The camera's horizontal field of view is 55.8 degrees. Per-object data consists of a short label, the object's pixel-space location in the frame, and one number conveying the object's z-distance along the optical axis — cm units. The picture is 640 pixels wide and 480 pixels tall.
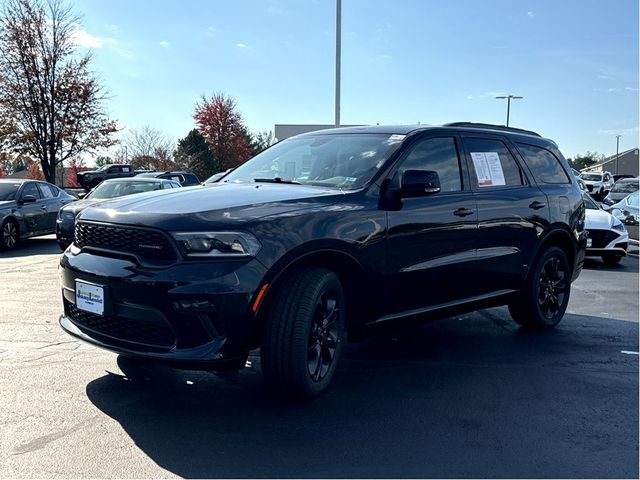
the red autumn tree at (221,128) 5322
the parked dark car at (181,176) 1936
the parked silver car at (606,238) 1078
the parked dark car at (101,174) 3005
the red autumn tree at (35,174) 4456
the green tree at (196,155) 4856
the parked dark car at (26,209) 1208
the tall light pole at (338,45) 1748
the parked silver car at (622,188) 2658
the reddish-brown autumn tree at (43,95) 2506
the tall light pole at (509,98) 4531
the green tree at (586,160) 11331
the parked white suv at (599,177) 4362
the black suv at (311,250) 338
